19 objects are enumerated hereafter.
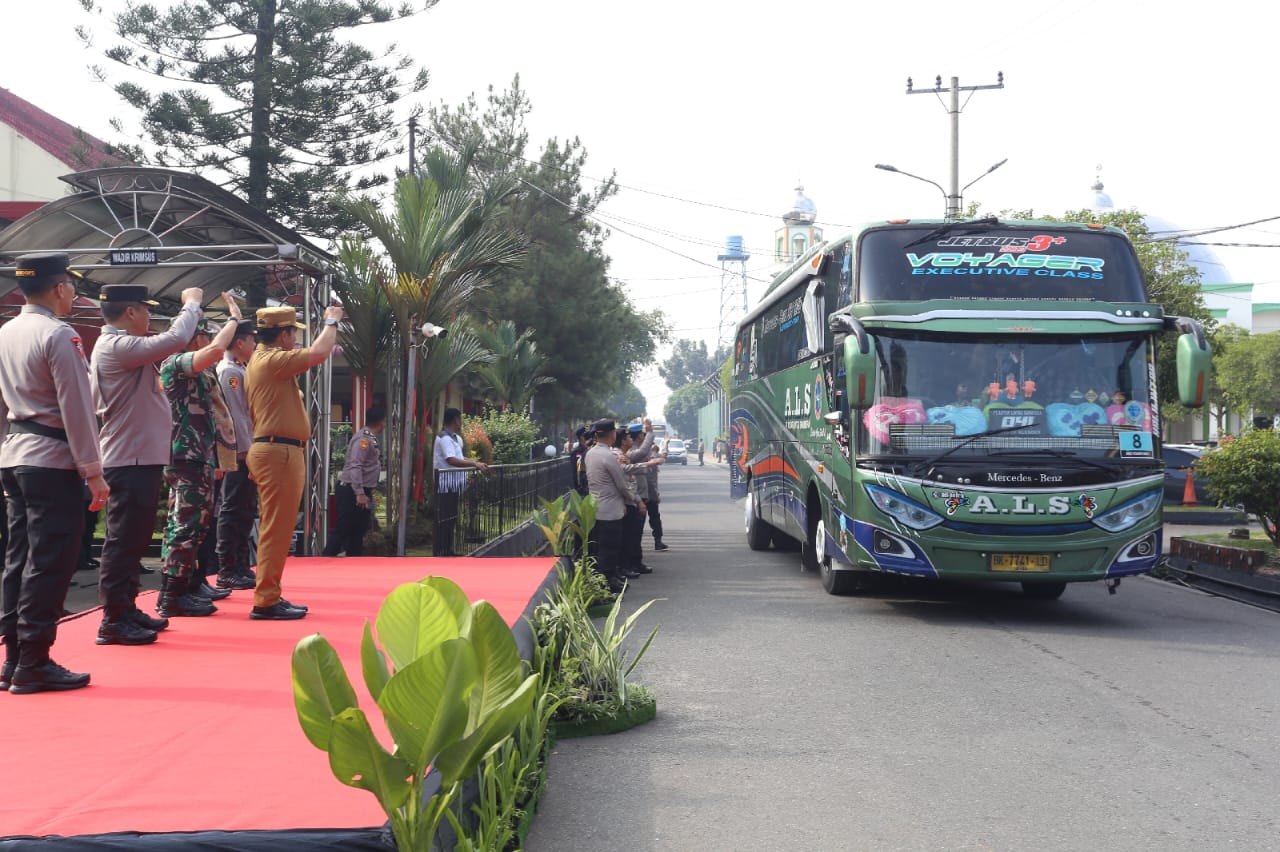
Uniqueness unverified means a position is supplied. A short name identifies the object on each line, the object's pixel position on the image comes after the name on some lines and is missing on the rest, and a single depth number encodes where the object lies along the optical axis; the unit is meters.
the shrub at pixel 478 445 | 17.61
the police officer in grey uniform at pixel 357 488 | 11.50
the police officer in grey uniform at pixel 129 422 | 5.98
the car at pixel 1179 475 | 25.02
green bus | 9.50
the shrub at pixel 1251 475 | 13.24
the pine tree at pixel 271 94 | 23.84
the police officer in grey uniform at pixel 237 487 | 8.21
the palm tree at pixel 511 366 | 27.48
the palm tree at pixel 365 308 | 14.20
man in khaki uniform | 7.00
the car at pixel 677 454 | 69.88
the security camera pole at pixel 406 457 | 12.54
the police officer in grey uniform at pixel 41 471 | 5.15
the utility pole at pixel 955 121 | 28.22
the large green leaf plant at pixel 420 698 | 2.85
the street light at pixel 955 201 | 28.03
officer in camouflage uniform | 7.02
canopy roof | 11.12
